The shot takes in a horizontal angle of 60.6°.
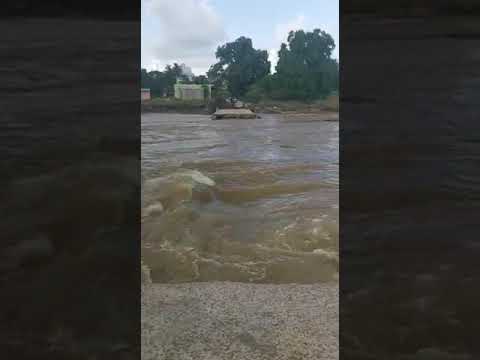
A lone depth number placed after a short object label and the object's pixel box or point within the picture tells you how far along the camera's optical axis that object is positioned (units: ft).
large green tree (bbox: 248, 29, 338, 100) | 111.65
